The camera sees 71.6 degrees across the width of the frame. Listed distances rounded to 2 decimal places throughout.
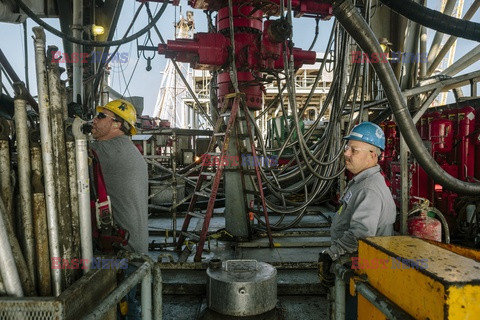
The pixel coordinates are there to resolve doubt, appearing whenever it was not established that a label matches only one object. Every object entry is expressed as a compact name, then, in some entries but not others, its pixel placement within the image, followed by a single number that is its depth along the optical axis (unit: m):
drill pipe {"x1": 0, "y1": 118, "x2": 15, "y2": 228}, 1.29
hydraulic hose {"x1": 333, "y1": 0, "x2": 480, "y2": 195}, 2.51
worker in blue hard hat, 2.17
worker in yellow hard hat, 2.45
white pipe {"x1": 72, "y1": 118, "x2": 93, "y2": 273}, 1.45
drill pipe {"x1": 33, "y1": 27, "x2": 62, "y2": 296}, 1.34
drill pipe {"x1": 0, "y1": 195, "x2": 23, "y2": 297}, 1.20
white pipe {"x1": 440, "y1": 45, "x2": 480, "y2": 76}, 6.00
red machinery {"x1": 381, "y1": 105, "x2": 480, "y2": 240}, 4.95
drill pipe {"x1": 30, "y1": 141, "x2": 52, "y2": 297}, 1.35
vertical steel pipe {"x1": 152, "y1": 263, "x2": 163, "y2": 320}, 1.75
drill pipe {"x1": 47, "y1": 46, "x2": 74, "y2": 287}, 1.37
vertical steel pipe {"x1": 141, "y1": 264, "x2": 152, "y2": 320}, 1.63
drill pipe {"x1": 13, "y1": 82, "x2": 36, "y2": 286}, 1.32
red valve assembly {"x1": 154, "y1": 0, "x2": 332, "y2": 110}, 4.47
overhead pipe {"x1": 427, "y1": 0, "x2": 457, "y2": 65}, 7.23
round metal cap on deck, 2.94
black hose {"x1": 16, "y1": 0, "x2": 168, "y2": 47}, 2.69
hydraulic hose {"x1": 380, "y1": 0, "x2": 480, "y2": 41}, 2.33
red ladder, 4.07
